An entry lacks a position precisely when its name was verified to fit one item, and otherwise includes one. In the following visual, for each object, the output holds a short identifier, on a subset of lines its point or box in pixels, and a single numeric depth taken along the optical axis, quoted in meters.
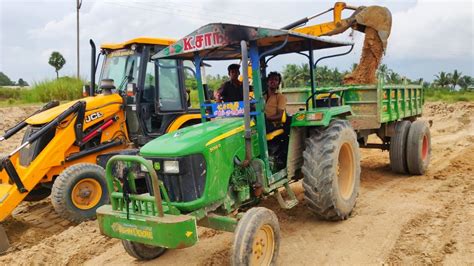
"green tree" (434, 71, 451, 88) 48.38
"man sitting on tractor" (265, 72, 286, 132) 4.96
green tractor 3.68
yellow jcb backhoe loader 5.85
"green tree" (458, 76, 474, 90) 48.19
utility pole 20.53
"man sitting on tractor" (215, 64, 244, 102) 5.23
